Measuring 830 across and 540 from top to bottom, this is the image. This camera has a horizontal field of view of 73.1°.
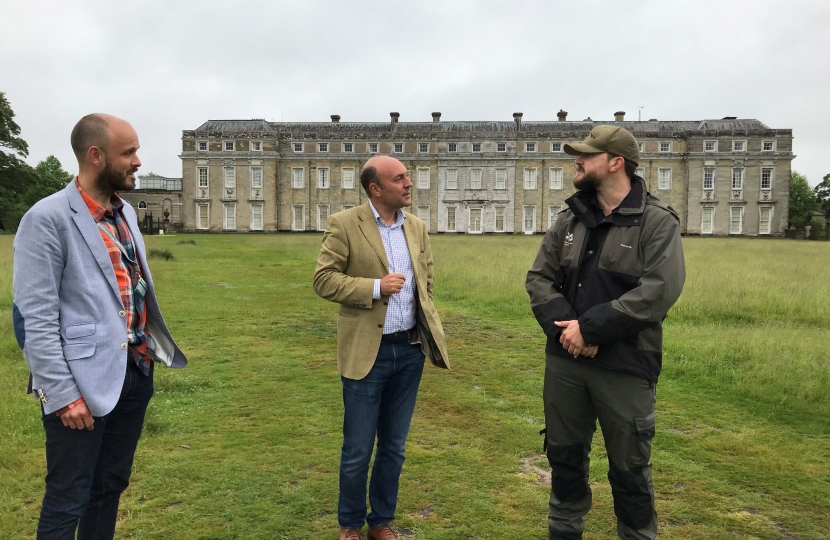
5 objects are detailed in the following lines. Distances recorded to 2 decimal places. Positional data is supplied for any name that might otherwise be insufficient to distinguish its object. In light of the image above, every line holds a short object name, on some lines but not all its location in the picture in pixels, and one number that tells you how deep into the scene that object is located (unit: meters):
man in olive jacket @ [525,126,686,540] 2.77
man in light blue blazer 2.32
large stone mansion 54.03
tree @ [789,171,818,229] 67.21
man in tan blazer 3.14
